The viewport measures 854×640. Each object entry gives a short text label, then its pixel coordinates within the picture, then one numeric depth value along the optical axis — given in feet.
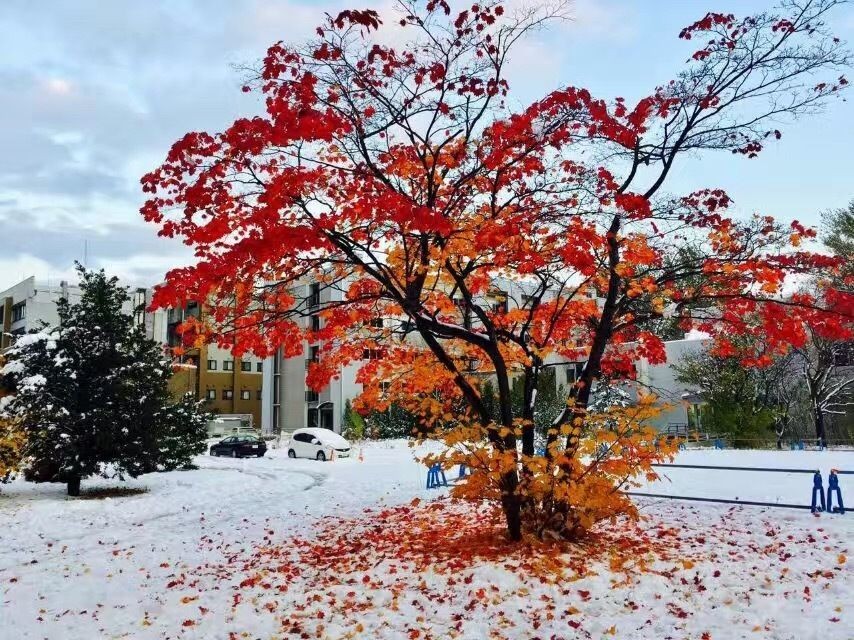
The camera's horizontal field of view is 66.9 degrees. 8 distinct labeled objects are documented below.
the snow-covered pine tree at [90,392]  52.47
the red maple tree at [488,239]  28.02
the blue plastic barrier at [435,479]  50.19
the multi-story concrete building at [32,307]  182.70
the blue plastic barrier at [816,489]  33.32
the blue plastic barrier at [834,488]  32.78
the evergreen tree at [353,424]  129.39
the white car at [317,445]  98.17
